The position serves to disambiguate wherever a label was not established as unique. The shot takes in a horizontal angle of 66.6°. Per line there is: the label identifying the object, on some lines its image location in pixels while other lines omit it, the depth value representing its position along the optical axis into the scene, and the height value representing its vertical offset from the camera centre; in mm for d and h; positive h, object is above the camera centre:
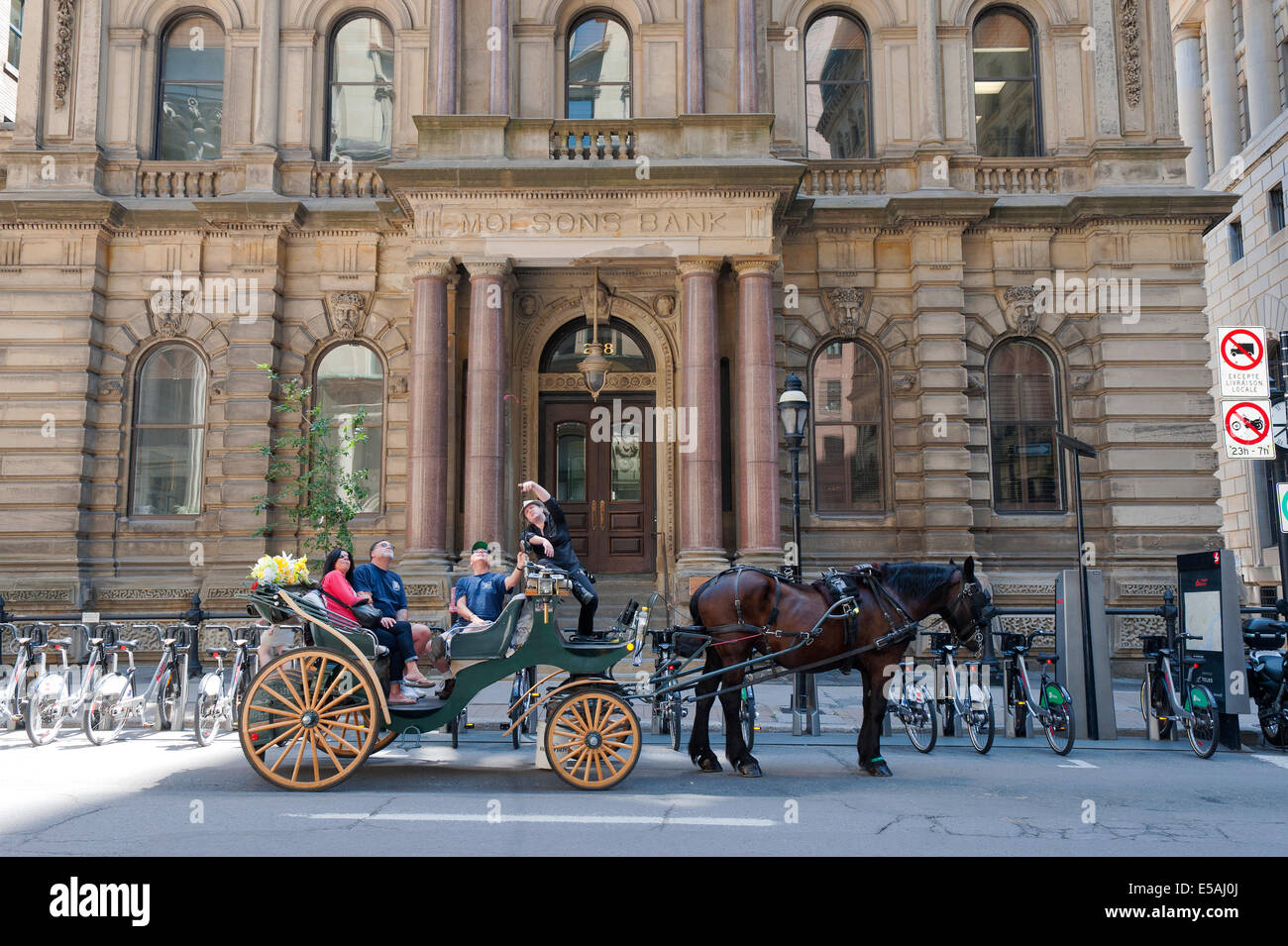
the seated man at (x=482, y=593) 9352 -197
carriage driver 8758 +280
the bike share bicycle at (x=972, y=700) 10641 -1470
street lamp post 13445 +2162
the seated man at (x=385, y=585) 9242 -105
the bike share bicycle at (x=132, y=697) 10992 -1381
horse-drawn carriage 7902 -759
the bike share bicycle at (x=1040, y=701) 10547 -1505
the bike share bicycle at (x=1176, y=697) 10672 -1486
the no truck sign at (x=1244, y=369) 11758 +2351
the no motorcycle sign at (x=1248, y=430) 11586 +1597
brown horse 8883 -499
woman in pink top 8625 -248
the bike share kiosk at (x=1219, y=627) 10773 -694
